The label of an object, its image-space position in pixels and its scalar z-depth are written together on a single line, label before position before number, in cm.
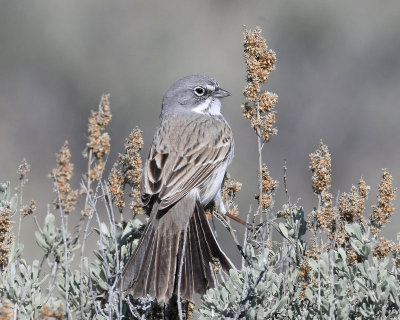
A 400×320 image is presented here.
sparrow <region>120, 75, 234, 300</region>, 976
